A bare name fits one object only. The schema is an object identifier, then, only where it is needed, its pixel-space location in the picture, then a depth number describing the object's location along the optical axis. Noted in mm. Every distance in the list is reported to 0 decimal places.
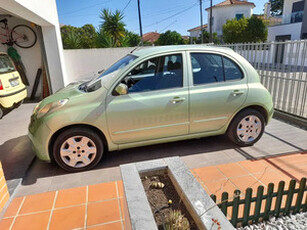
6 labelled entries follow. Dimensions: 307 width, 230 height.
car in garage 5879
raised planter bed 1491
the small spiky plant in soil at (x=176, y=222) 1543
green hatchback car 3203
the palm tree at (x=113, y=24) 14141
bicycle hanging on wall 7770
